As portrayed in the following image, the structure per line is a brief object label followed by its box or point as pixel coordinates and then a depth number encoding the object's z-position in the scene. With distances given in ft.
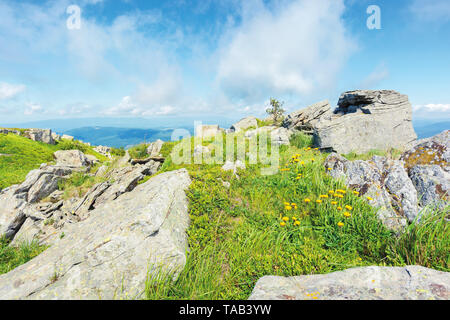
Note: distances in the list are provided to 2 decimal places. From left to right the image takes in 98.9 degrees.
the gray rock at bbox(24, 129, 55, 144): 76.28
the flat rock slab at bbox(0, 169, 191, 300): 10.88
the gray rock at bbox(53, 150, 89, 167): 53.82
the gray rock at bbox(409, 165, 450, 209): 16.57
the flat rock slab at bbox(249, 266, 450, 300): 9.21
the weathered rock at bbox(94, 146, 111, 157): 95.50
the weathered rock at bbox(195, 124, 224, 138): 77.88
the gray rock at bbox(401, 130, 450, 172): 20.11
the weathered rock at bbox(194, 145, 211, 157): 33.36
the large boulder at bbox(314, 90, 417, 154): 36.55
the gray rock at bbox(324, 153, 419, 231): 16.25
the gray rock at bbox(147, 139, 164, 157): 43.26
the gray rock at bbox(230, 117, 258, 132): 99.39
